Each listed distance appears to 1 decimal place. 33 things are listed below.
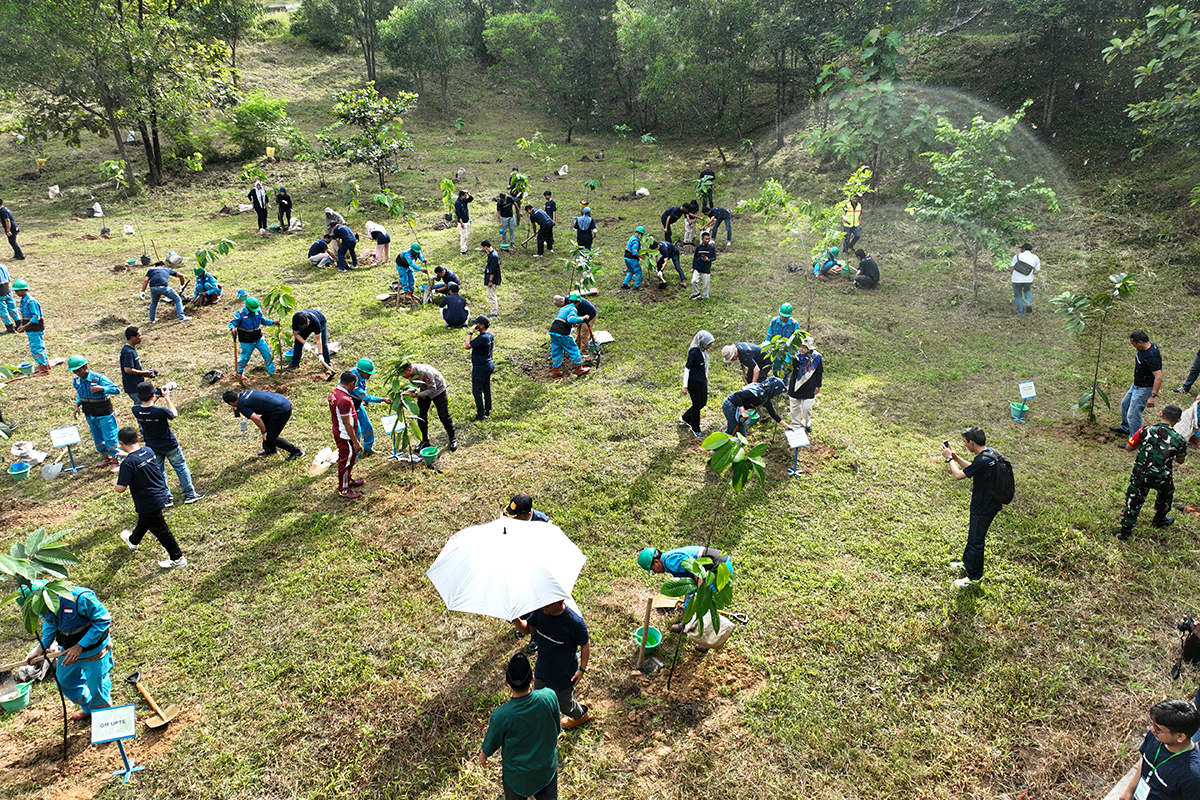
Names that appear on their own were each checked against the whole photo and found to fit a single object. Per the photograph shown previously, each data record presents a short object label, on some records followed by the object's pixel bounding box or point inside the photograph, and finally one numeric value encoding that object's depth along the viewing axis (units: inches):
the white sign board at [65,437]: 375.6
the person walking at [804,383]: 392.8
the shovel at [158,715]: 235.0
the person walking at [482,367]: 420.2
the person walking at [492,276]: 589.0
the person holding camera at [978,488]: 275.4
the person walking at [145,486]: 288.4
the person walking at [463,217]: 754.8
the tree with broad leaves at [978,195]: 586.9
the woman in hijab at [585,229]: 716.7
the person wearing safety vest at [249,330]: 474.0
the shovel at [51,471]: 391.5
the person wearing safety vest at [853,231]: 710.5
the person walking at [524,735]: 171.9
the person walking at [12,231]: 733.9
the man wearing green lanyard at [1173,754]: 158.6
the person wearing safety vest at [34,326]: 490.7
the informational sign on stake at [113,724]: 201.5
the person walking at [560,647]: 211.5
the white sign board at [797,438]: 361.4
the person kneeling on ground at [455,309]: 562.3
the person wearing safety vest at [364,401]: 378.3
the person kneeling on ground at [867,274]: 685.9
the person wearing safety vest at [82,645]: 219.8
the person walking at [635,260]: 659.4
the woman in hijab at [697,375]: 398.9
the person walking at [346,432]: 343.6
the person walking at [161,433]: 343.9
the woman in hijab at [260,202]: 839.1
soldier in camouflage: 299.6
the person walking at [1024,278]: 593.9
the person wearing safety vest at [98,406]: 385.7
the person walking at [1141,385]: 379.6
